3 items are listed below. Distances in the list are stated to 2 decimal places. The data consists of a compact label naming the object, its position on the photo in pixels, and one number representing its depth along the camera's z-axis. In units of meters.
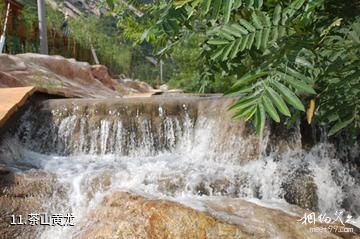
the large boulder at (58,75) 7.06
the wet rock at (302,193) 3.46
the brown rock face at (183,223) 2.35
